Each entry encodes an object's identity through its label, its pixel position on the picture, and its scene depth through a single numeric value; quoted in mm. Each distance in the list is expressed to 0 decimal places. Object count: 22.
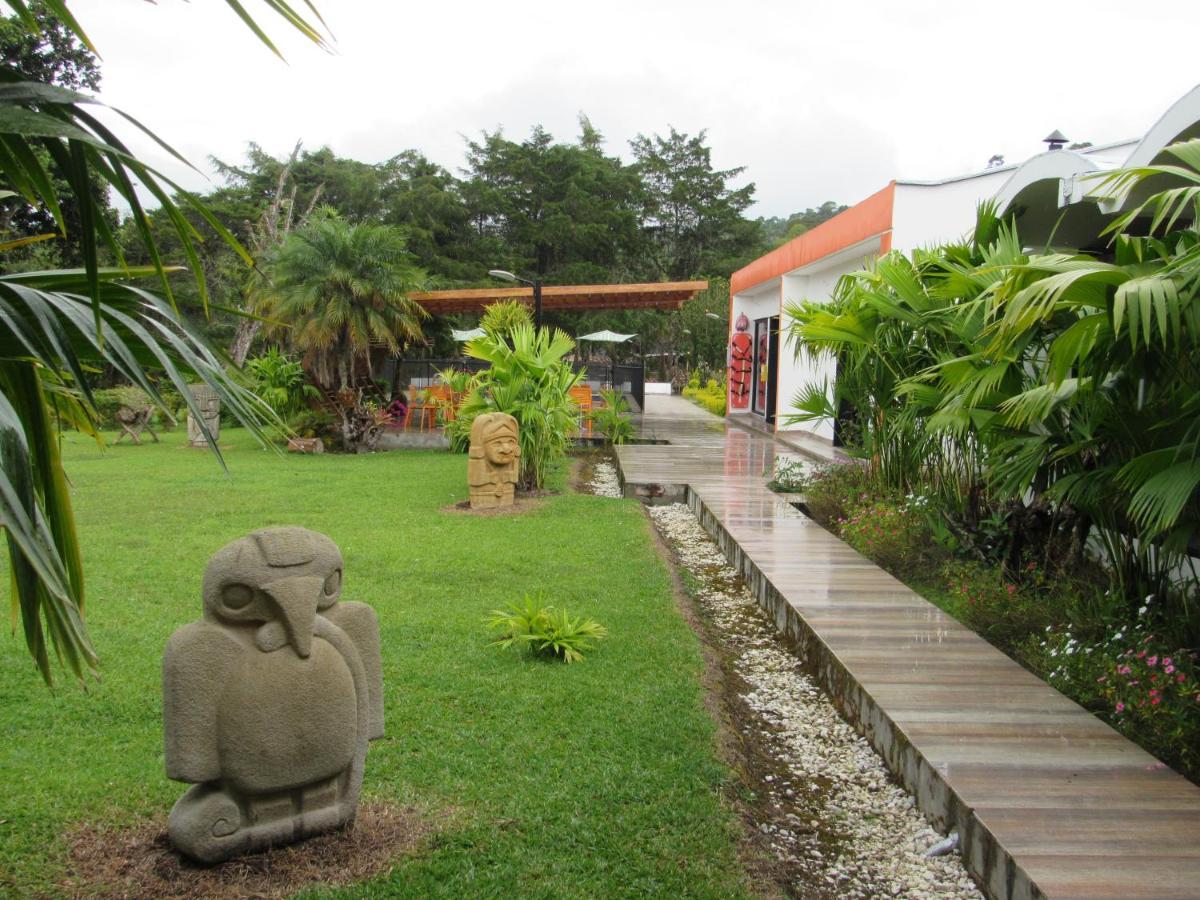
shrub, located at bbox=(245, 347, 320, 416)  16484
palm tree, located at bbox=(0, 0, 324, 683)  1355
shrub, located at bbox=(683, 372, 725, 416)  26116
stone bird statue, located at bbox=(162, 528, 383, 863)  2736
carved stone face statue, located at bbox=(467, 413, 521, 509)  9930
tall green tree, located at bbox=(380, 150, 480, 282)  37344
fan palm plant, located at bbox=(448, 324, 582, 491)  10727
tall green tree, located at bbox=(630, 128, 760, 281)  47062
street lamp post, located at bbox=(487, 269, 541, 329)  18730
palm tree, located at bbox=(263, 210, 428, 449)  16266
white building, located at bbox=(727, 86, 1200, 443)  5930
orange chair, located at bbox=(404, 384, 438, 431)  17844
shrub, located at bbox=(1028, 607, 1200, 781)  3562
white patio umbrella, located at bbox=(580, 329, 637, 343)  28097
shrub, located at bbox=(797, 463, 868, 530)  8891
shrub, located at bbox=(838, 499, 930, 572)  7156
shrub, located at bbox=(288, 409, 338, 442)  16750
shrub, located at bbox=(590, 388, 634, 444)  16719
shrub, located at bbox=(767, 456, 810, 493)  10617
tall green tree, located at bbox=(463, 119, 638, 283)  40750
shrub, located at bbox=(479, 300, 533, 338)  18344
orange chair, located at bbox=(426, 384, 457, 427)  16484
